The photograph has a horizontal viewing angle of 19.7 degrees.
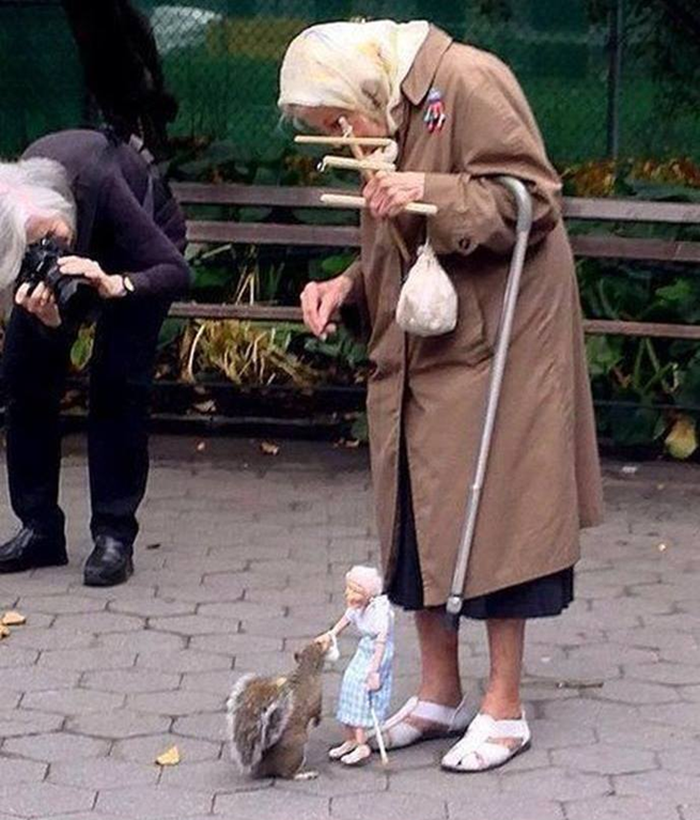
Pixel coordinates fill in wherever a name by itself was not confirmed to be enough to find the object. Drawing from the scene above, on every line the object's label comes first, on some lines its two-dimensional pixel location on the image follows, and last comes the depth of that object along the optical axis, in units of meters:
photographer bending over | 5.41
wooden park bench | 7.78
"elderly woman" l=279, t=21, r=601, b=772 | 4.43
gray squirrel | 4.59
